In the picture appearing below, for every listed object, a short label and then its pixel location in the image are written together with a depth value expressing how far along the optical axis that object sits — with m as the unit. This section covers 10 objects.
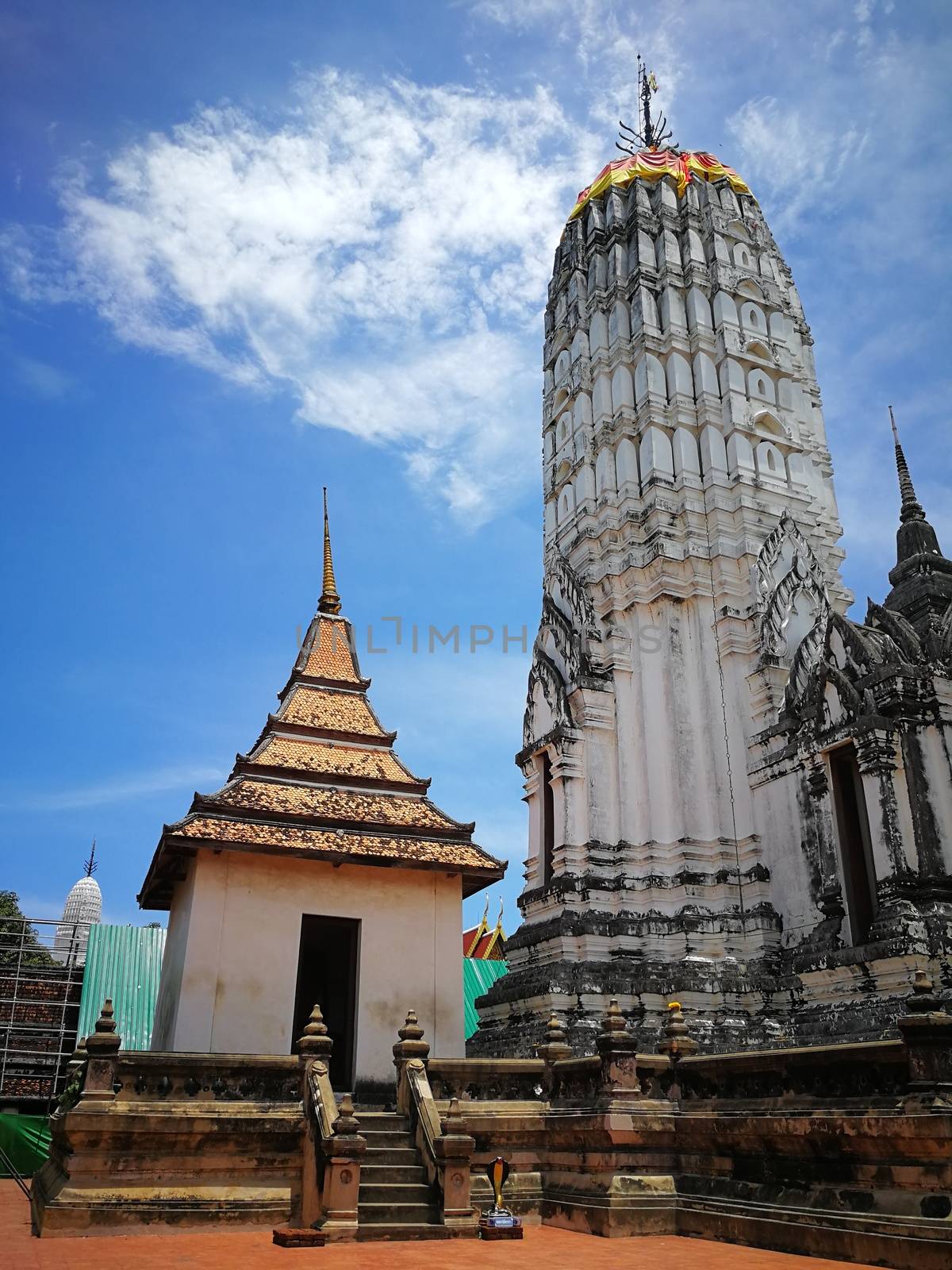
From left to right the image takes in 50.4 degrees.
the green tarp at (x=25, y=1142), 15.01
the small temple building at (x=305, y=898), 14.80
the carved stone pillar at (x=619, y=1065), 10.91
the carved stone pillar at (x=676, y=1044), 11.15
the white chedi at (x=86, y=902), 73.00
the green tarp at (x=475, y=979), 29.47
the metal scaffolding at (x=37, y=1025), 26.12
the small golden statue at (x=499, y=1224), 9.70
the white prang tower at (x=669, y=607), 18.12
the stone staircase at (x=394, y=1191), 9.73
